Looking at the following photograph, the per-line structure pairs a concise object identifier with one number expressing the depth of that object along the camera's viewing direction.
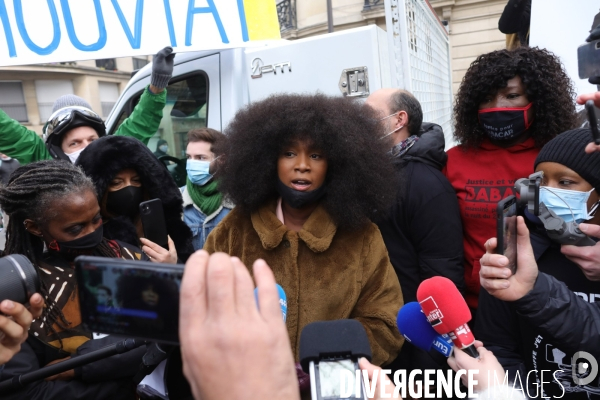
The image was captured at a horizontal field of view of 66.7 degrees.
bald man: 2.22
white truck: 3.11
